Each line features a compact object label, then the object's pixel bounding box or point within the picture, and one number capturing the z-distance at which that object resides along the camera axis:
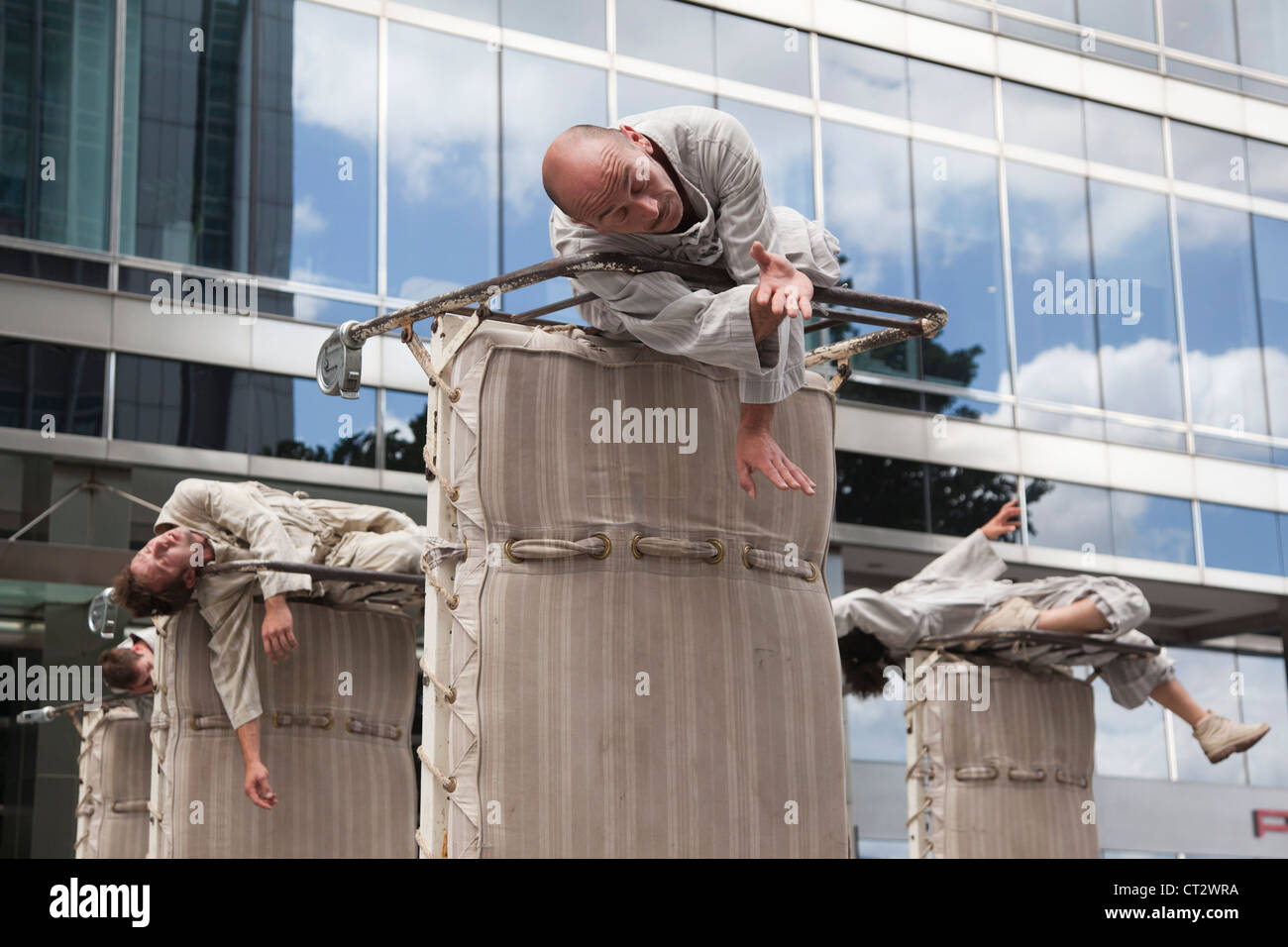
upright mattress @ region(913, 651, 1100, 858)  10.75
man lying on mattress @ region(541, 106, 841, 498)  5.23
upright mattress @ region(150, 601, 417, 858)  8.98
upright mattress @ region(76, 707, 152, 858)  12.27
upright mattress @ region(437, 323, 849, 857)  5.60
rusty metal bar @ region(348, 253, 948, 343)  5.38
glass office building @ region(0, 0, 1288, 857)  15.93
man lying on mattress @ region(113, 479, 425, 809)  8.55
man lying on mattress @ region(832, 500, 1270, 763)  10.25
